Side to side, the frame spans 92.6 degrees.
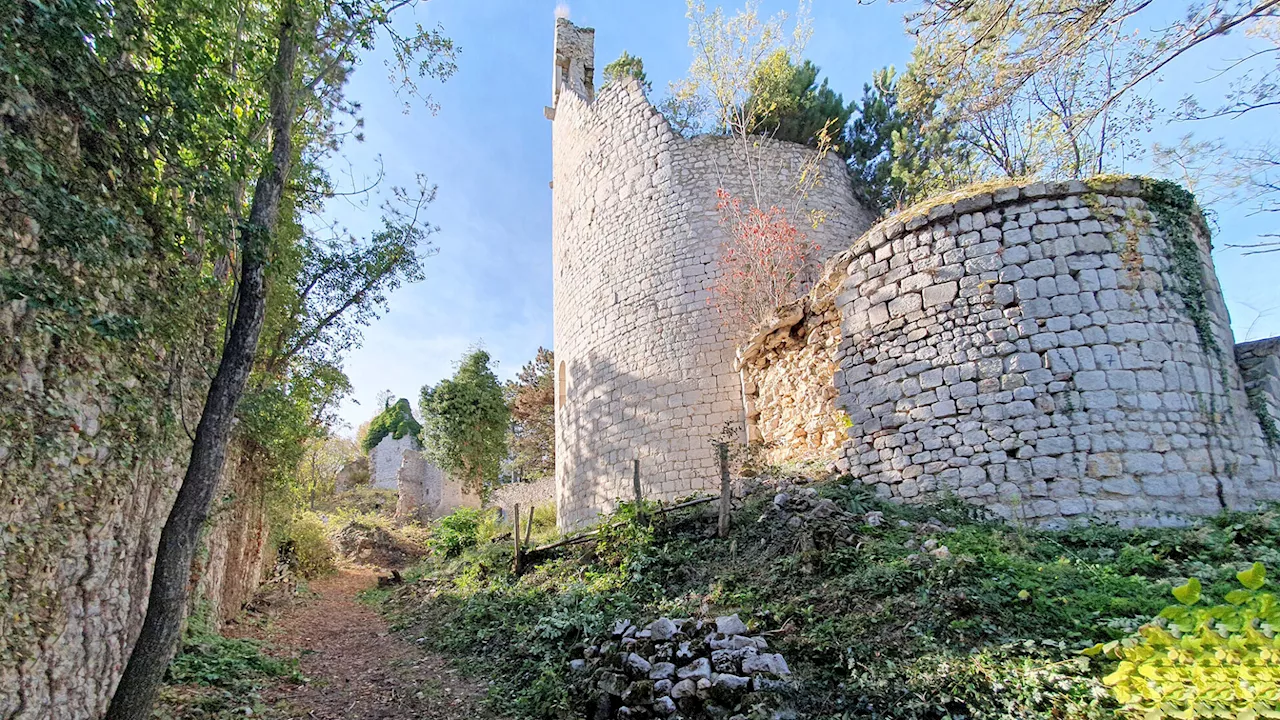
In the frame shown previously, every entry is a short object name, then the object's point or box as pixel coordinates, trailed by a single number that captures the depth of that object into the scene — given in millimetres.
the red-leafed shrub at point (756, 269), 10000
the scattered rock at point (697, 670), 4031
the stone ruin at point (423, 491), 21297
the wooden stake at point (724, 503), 6426
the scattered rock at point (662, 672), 4188
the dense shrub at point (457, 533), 13031
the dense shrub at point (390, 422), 28547
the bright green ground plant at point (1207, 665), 2572
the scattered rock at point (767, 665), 3881
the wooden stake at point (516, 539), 8501
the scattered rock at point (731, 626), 4391
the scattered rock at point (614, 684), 4250
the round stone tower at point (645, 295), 10070
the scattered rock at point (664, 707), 3895
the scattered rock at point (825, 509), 5781
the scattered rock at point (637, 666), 4328
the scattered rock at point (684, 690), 3926
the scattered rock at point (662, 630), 4586
